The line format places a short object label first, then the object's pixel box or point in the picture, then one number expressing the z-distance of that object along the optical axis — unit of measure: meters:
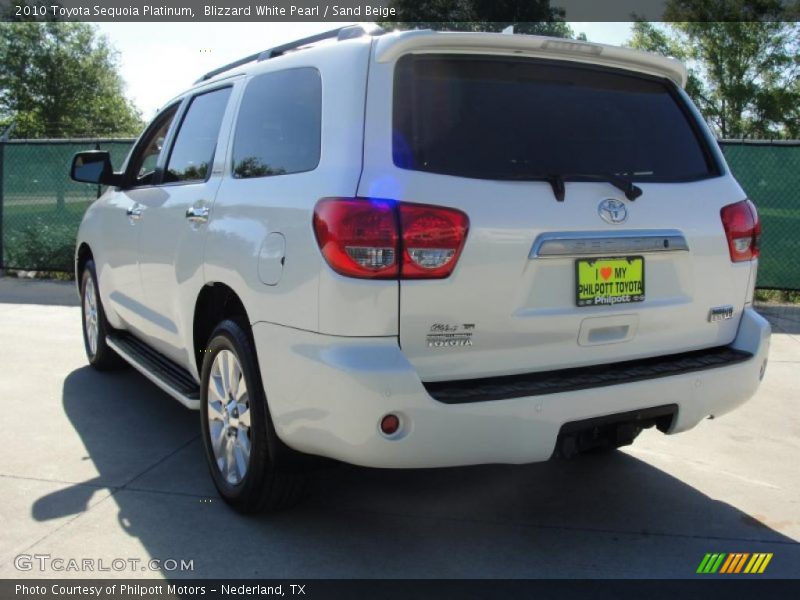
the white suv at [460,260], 2.84
